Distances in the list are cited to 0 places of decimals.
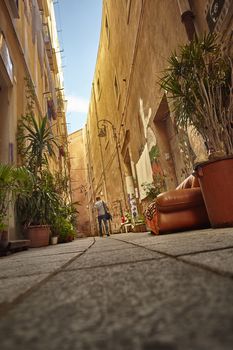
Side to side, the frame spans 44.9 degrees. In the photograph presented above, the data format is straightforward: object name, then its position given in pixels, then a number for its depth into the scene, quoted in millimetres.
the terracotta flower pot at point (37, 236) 4816
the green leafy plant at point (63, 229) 5951
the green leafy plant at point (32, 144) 5258
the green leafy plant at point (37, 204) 4891
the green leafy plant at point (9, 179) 3284
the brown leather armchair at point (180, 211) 3143
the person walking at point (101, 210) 8492
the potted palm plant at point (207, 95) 2834
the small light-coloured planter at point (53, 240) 5535
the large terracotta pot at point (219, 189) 2428
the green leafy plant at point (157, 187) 6408
